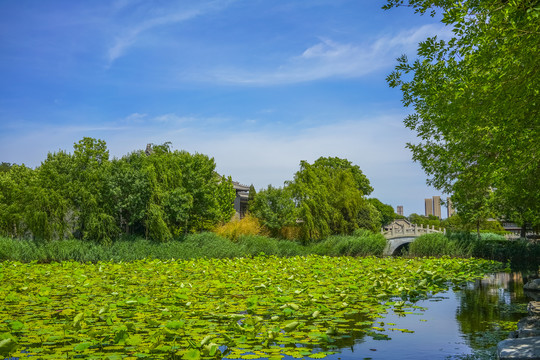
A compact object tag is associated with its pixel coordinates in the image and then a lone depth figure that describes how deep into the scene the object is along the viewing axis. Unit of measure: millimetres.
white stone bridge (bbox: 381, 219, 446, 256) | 34188
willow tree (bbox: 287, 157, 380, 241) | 31625
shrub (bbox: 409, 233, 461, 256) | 27953
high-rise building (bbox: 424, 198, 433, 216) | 154100
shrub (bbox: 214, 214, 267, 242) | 27578
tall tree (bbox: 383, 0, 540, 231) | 7625
